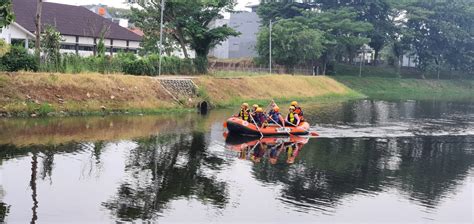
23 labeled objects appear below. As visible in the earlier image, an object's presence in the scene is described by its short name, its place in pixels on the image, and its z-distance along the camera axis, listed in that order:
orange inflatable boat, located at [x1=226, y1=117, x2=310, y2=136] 29.58
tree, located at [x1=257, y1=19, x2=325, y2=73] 65.19
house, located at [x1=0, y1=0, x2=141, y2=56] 48.02
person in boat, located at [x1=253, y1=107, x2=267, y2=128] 30.62
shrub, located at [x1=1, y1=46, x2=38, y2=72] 33.55
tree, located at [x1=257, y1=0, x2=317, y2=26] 77.05
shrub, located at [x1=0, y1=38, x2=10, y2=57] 34.43
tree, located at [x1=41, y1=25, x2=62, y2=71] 36.38
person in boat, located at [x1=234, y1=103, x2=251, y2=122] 30.30
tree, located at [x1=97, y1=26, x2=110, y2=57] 39.97
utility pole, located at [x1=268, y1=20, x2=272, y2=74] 60.69
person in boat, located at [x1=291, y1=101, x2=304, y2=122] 31.82
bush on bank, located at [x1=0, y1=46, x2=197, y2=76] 34.09
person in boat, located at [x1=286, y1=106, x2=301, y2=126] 31.34
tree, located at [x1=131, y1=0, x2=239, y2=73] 51.31
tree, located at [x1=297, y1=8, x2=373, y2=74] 71.00
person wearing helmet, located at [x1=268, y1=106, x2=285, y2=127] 31.00
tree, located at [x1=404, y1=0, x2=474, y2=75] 83.12
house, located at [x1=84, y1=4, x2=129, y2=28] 73.06
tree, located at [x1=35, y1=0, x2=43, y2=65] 34.72
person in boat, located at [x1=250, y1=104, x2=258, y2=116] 31.10
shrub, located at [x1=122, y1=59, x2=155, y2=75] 41.69
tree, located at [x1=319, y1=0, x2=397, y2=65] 78.81
